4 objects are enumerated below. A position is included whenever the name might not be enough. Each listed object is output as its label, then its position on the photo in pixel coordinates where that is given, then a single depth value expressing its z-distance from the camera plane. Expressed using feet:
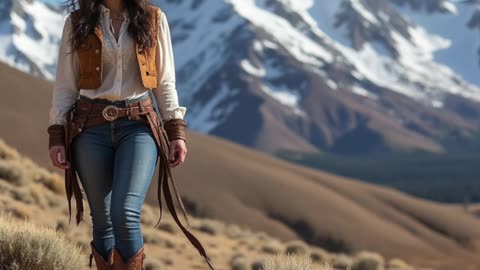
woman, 16.58
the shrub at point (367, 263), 66.74
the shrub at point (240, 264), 44.19
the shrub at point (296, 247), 70.91
